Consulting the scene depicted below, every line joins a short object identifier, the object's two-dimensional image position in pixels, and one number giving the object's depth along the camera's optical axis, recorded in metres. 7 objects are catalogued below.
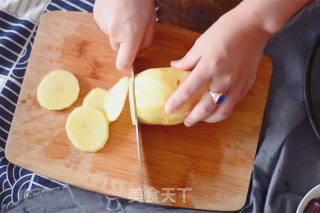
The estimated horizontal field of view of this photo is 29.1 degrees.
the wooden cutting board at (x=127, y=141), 0.76
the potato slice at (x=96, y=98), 0.77
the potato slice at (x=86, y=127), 0.75
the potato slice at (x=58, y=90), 0.76
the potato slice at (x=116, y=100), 0.75
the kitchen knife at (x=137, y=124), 0.73
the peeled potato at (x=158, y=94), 0.73
